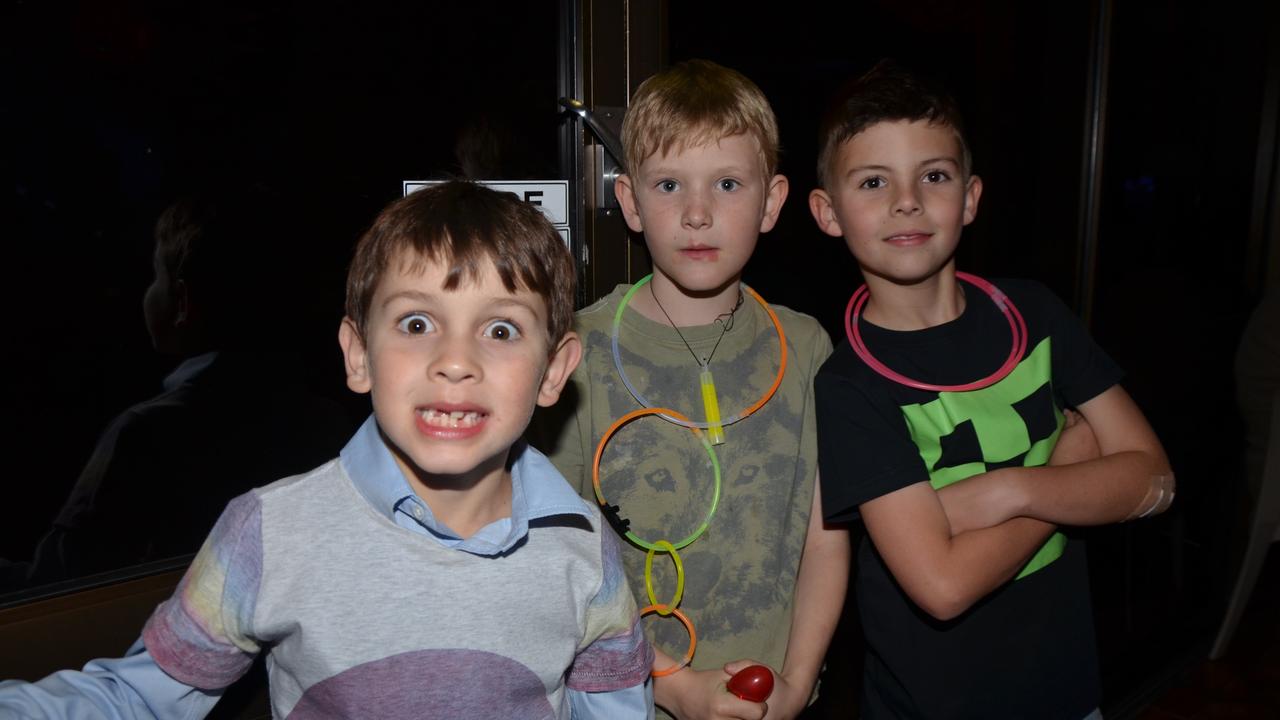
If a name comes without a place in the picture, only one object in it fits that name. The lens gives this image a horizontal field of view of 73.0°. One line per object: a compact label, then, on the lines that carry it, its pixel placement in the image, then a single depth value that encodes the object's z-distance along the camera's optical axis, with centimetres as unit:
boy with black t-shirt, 124
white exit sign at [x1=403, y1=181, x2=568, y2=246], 148
